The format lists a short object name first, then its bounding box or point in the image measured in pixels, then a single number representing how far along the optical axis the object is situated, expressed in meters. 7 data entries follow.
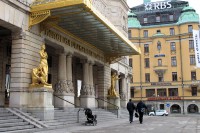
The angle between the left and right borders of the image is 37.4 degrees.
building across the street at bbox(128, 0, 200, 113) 62.44
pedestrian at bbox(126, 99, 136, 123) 21.90
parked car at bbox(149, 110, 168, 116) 51.28
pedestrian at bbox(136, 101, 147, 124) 21.33
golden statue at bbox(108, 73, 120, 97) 32.50
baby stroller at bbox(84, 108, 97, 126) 18.94
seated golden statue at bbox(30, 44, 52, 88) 17.80
